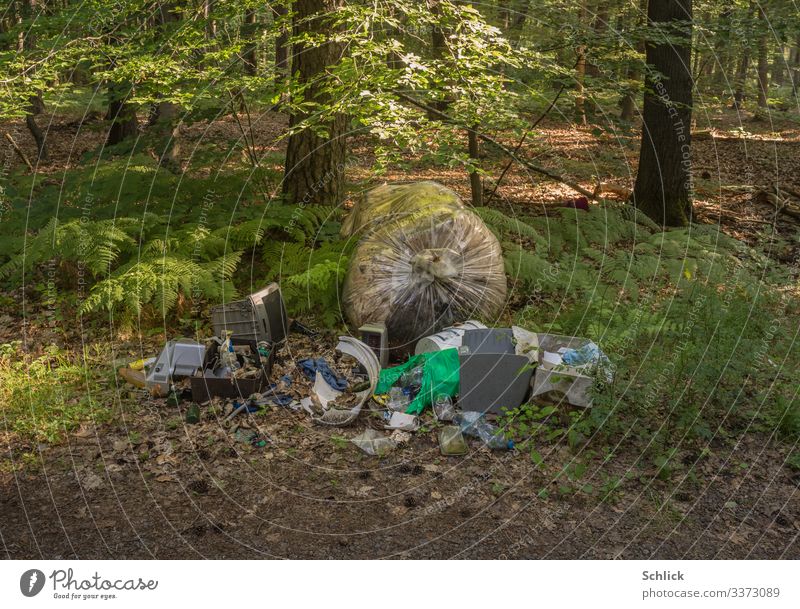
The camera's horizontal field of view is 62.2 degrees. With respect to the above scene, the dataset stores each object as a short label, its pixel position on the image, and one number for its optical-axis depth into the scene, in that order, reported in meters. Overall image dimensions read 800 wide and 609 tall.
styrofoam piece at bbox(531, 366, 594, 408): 4.65
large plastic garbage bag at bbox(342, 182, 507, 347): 5.89
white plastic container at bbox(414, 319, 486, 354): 5.40
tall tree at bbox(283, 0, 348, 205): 7.11
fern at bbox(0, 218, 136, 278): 5.93
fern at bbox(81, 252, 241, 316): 5.52
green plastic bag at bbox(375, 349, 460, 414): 5.01
